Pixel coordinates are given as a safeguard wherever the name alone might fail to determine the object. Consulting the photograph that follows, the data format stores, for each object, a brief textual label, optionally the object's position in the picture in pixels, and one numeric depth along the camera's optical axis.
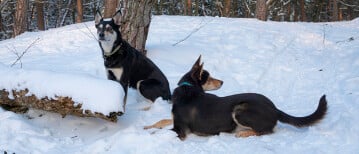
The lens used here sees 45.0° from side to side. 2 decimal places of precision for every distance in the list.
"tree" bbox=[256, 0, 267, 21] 18.48
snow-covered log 6.21
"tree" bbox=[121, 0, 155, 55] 9.77
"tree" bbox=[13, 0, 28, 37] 16.70
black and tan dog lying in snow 5.90
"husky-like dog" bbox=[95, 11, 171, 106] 7.67
